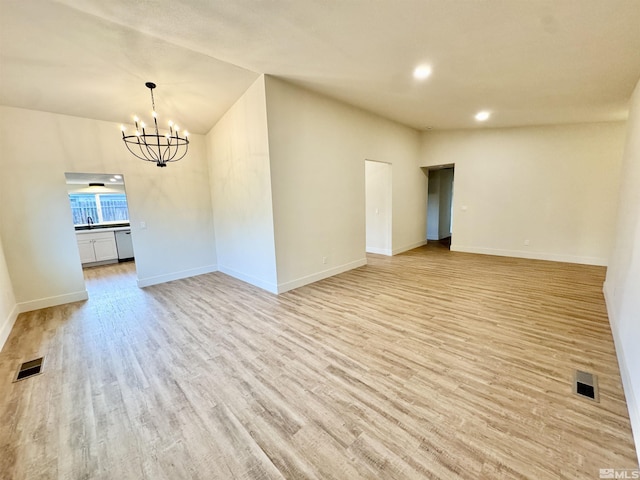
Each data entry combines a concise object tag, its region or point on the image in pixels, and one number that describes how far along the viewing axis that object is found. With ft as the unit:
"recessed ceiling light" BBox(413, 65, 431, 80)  10.10
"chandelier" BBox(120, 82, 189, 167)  14.53
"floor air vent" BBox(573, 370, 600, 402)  6.15
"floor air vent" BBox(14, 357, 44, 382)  7.65
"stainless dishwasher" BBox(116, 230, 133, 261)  22.13
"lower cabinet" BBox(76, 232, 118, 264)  20.33
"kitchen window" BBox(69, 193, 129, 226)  22.21
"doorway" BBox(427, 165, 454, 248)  27.35
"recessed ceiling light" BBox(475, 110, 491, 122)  15.45
